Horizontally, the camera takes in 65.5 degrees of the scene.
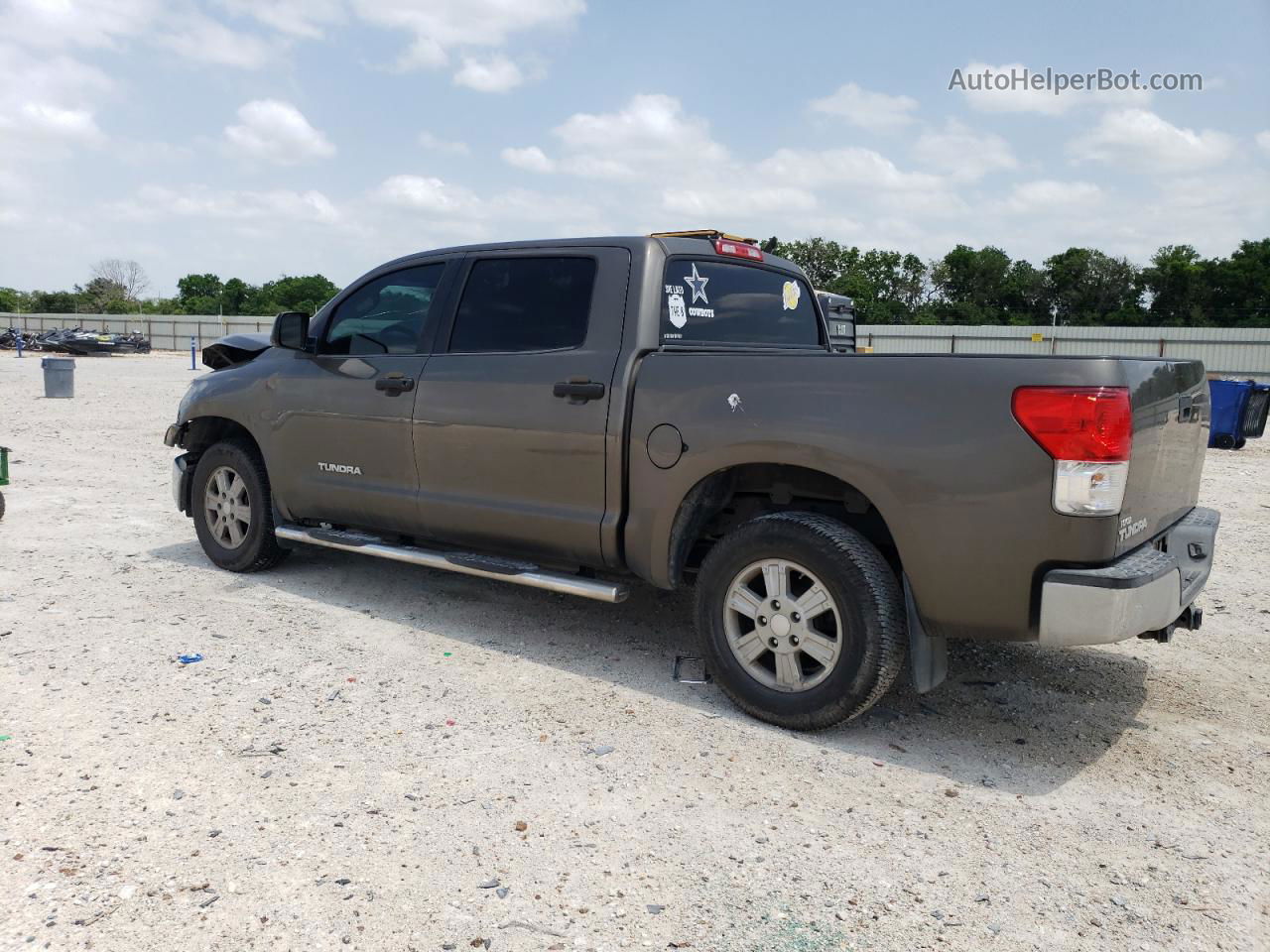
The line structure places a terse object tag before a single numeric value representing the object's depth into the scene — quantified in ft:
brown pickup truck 10.70
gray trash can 61.52
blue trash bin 49.78
